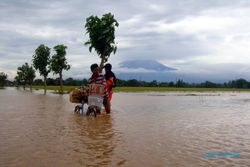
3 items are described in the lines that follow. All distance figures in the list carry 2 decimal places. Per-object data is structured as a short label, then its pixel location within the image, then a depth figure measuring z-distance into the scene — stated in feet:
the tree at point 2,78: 228.72
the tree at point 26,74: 189.38
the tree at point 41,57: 131.27
